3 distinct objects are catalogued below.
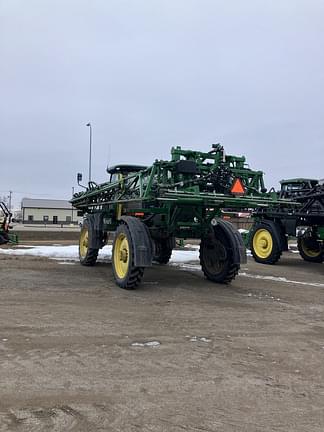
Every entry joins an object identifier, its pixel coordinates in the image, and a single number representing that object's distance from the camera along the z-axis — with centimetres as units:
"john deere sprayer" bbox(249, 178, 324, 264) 1341
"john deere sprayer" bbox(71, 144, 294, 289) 836
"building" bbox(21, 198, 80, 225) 8719
